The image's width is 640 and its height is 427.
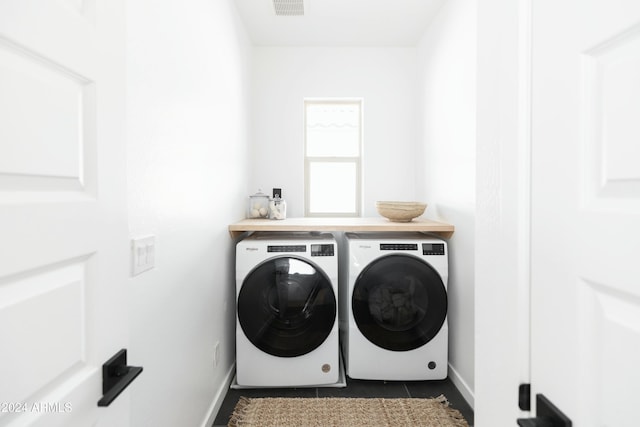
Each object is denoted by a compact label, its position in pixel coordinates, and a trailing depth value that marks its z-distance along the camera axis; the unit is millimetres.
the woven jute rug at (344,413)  1765
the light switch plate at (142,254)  993
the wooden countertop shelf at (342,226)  2141
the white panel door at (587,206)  456
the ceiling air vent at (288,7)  2271
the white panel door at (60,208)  427
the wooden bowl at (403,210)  2328
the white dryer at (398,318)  2098
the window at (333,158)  3105
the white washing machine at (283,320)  2031
